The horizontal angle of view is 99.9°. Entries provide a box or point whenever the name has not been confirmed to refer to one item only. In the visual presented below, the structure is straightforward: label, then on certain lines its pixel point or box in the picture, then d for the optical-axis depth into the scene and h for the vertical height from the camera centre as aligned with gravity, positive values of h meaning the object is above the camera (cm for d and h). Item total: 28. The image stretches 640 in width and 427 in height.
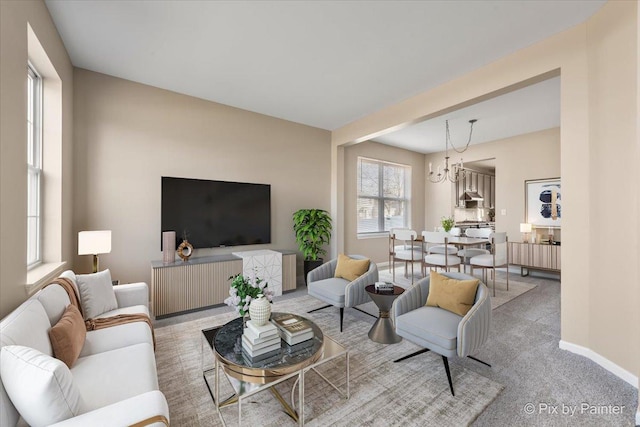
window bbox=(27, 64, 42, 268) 248 +44
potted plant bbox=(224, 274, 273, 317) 198 -59
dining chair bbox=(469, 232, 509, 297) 435 -71
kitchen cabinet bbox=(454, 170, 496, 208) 733 +83
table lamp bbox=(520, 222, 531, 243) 538 -31
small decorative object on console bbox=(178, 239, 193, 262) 362 -50
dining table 457 -47
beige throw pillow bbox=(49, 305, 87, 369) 154 -74
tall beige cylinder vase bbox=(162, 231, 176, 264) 355 -44
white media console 334 -90
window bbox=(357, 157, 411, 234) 625 +47
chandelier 649 +112
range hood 744 +48
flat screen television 374 +4
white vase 187 -68
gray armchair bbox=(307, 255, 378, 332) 298 -87
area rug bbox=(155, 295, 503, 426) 172 -130
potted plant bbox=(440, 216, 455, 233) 524 -21
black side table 265 -110
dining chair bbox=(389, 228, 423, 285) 498 -73
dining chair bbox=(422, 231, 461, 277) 459 -76
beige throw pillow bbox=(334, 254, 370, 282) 333 -68
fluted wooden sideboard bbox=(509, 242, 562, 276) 494 -81
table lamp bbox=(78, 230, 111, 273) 272 -30
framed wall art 526 +25
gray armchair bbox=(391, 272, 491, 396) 194 -87
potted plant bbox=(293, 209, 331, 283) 475 -32
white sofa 110 -88
